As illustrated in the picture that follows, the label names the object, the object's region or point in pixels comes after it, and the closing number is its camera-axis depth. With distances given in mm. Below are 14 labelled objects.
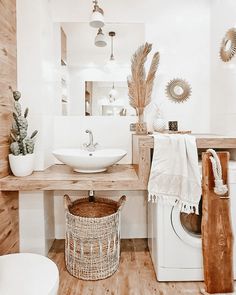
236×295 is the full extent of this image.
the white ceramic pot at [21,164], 1844
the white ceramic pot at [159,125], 2273
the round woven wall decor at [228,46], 2025
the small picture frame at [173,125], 2330
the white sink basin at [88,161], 1758
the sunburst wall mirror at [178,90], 2461
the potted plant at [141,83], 2262
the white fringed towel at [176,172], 1668
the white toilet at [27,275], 1116
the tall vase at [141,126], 2244
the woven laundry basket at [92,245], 1858
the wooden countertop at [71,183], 1691
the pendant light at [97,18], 2156
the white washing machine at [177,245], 1780
